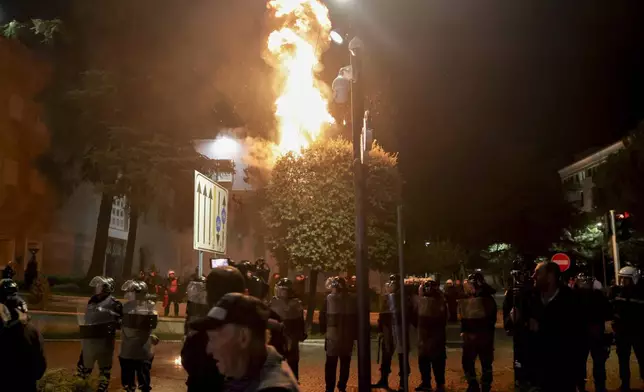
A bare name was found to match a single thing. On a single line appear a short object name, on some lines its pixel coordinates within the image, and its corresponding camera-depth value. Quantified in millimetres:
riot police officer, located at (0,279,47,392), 4953
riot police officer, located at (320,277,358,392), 9156
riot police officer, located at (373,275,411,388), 9820
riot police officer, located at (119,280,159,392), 7297
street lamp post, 8156
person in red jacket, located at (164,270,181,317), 20953
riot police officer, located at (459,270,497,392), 9078
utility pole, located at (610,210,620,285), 13986
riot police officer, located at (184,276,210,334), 6800
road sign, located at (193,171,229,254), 11070
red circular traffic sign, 11927
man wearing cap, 2209
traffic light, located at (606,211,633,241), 14297
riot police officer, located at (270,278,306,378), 8750
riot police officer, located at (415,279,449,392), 9461
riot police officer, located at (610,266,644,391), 8898
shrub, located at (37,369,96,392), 7016
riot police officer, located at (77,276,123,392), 7422
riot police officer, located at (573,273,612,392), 8087
